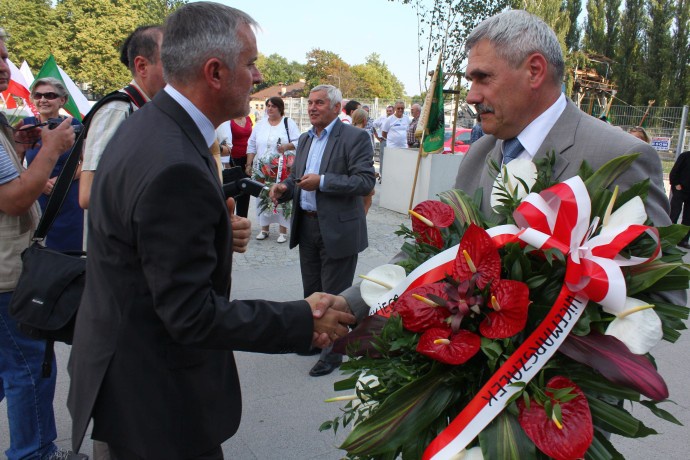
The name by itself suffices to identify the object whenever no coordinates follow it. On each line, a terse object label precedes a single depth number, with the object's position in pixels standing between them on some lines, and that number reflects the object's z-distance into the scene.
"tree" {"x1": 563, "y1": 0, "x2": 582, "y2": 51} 33.12
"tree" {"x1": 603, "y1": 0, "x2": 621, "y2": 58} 30.97
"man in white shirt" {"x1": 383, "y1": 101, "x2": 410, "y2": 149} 13.13
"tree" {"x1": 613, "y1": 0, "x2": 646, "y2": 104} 29.31
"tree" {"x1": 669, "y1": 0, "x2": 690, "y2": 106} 26.95
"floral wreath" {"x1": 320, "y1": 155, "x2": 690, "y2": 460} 1.31
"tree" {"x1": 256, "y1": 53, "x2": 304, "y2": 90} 101.18
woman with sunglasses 3.71
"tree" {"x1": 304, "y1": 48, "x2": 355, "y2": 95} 64.75
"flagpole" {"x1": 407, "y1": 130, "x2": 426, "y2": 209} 9.62
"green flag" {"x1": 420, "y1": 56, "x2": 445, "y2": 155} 9.72
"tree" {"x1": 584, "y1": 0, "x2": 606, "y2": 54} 31.48
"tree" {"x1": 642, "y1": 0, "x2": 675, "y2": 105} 27.58
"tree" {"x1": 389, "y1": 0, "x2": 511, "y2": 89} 13.80
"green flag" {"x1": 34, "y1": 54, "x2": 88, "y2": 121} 7.54
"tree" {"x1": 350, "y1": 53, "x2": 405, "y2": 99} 73.06
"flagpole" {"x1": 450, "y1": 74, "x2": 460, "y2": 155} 10.29
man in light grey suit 1.88
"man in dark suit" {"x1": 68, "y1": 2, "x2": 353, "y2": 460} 1.53
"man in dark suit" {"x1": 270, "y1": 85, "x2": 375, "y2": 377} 4.18
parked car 17.49
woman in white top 7.70
